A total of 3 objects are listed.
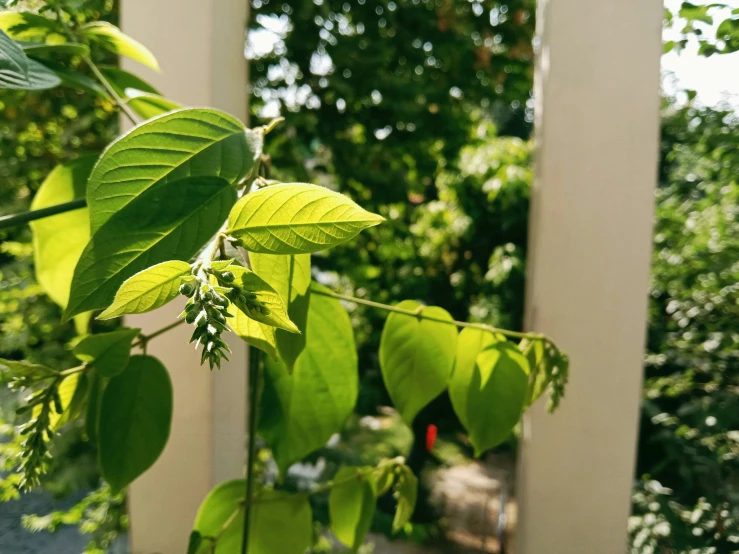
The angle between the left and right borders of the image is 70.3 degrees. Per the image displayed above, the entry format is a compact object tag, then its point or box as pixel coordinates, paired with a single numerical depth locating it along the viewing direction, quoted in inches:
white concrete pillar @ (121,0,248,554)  22.1
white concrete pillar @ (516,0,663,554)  20.0
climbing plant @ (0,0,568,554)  9.3
